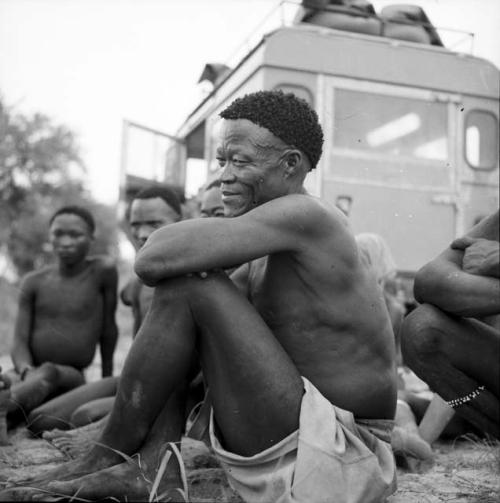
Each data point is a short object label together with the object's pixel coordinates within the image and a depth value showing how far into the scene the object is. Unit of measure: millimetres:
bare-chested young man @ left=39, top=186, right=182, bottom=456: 3223
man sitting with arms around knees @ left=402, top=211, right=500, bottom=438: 1845
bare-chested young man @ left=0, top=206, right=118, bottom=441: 4016
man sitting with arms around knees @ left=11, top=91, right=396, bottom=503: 1802
